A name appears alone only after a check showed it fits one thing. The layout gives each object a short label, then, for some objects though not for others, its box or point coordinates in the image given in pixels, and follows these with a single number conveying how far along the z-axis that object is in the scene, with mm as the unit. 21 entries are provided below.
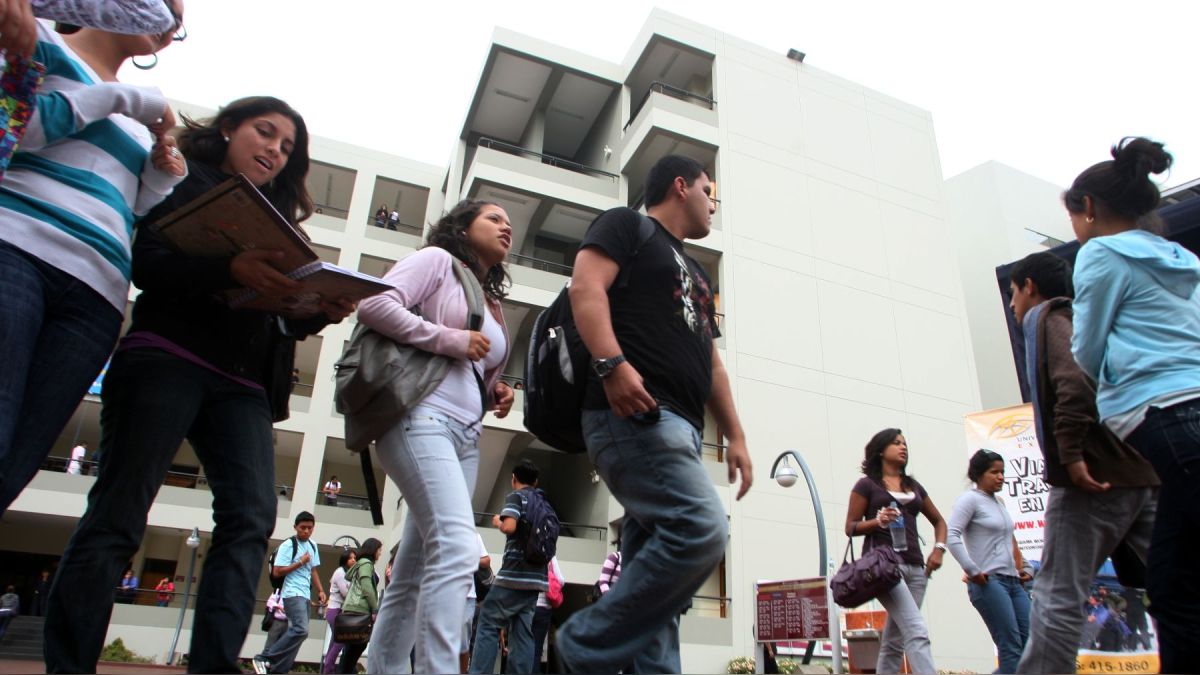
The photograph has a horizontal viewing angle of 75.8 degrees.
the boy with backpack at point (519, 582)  6227
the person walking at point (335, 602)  9367
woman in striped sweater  1895
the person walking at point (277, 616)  8578
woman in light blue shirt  2195
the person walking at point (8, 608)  16191
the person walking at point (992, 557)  5301
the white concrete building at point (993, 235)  25688
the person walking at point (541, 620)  7652
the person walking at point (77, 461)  19703
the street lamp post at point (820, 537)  8703
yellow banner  9883
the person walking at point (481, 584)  7317
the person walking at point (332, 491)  21083
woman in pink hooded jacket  2418
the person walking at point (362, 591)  7801
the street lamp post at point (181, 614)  15852
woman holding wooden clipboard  2035
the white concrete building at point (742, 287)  16703
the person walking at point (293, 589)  8195
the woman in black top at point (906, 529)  4926
